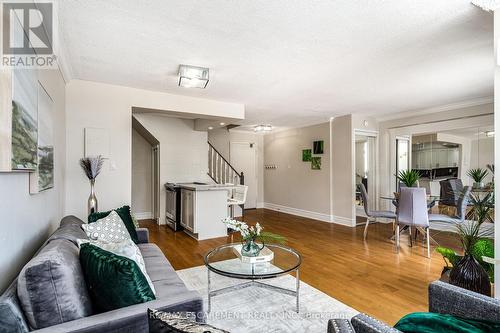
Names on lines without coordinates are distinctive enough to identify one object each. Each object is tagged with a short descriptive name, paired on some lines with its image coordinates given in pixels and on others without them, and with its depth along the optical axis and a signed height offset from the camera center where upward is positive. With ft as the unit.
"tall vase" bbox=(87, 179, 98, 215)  10.66 -1.48
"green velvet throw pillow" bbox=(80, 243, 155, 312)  3.93 -1.78
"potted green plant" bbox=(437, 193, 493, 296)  6.18 -2.40
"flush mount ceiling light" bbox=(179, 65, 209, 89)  9.51 +3.35
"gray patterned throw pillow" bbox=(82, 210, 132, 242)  6.89 -1.74
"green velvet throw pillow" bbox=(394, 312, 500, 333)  3.31 -2.09
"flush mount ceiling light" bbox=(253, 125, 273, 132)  21.08 +3.15
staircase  22.20 -0.29
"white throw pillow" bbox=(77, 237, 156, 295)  5.21 -1.68
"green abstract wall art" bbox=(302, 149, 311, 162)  21.85 +0.94
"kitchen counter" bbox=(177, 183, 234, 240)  15.03 -2.62
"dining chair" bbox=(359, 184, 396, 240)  14.62 -2.65
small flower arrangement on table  7.68 -2.07
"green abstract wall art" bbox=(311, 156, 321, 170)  20.89 +0.26
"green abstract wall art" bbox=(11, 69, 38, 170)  4.40 +0.87
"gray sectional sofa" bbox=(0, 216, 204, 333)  3.41 -1.92
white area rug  6.61 -4.02
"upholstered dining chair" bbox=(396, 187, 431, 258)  12.13 -2.00
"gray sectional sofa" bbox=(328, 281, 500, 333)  3.03 -2.06
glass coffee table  6.63 -2.76
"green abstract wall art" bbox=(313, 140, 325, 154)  20.56 +1.57
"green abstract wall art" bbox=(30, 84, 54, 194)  5.89 +0.48
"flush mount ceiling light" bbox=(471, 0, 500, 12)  5.73 +3.62
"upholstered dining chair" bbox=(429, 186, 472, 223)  12.66 -2.24
